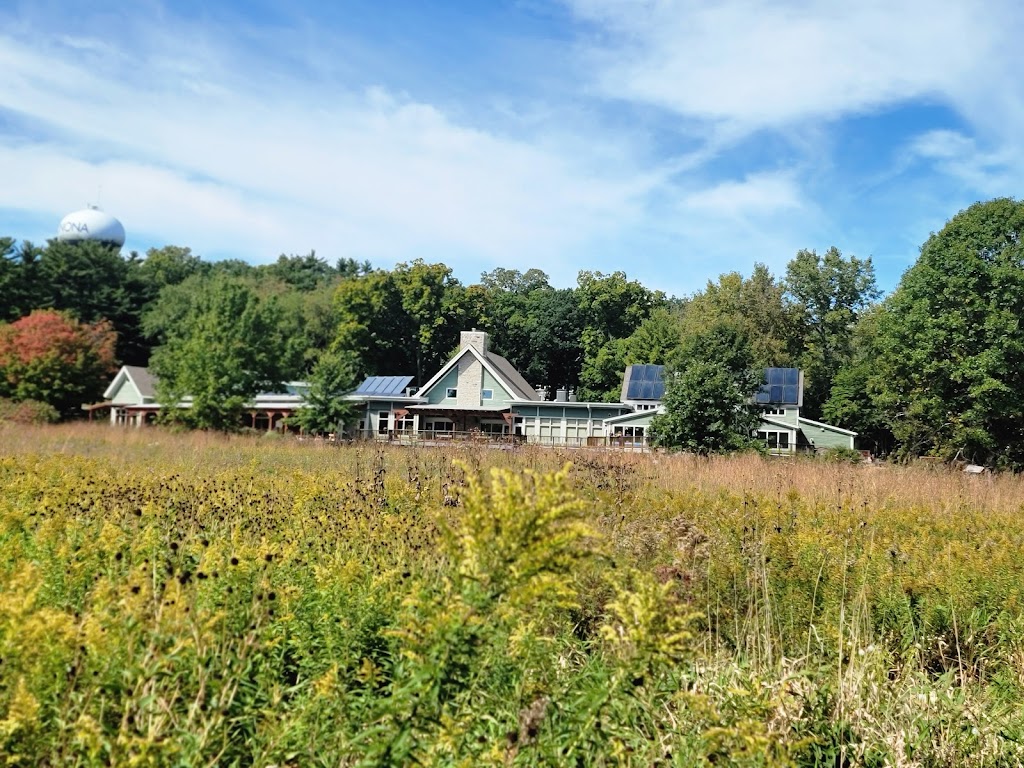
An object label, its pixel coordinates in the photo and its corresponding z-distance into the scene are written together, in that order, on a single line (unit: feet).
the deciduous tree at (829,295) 182.80
